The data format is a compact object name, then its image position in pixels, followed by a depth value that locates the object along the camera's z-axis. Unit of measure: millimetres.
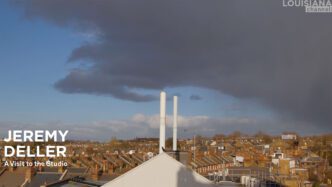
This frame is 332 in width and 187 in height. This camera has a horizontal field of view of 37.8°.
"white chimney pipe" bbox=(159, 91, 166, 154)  40938
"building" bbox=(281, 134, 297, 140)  193000
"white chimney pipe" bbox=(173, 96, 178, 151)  51719
